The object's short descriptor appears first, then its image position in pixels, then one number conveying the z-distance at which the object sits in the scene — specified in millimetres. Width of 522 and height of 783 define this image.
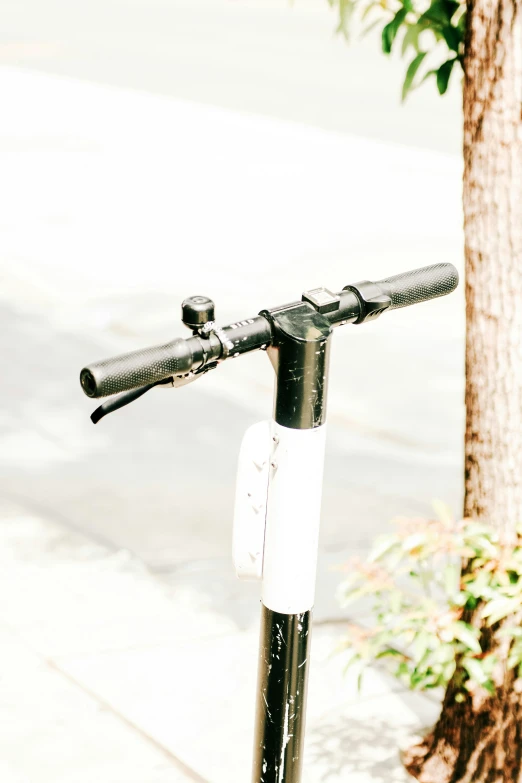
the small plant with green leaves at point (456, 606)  5427
